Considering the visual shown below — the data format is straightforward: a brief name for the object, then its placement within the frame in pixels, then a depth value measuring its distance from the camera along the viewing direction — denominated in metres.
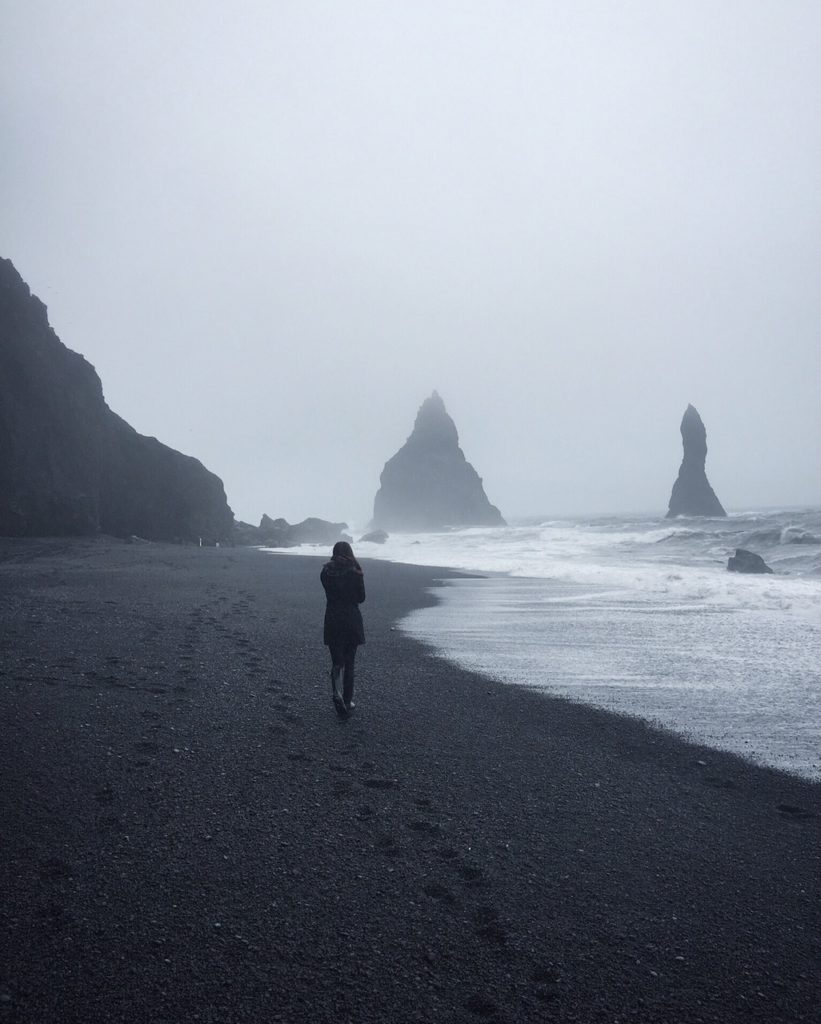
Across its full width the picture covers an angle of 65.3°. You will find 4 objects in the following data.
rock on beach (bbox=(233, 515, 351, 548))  61.31
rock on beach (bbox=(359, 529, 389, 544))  69.94
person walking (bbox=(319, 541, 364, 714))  8.42
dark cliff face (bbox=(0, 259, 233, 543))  37.41
